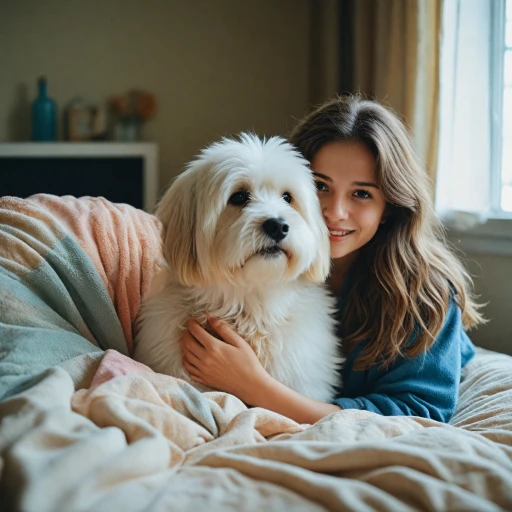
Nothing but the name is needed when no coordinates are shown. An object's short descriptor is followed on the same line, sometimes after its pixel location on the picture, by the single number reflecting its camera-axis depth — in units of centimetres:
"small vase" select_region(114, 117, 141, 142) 381
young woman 156
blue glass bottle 362
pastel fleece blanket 133
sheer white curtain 246
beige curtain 252
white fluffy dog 149
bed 96
